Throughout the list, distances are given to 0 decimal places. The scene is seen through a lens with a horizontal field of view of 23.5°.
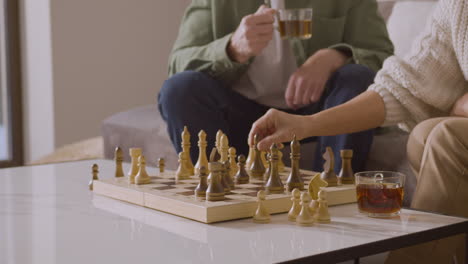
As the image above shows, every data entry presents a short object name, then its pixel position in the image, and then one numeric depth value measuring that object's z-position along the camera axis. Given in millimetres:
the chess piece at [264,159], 2192
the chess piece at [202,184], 1905
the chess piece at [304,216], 1784
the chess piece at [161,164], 2295
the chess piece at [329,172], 2026
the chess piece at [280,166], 2194
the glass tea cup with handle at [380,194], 1826
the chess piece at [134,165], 2108
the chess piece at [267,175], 2079
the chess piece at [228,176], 1962
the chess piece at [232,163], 2178
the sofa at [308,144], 2688
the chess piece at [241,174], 2071
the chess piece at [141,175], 2070
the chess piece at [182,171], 2133
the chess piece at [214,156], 2051
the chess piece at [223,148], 2180
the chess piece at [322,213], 1805
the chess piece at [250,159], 2227
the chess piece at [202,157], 2162
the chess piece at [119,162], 2232
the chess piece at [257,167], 2152
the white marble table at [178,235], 1637
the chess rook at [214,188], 1873
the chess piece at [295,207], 1825
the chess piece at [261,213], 1816
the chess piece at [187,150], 2183
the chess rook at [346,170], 2047
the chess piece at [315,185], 1907
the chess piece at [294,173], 1963
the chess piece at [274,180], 1947
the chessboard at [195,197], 1830
